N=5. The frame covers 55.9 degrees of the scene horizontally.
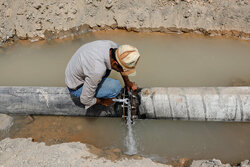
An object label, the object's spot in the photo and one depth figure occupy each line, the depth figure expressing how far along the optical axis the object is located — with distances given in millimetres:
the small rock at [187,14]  6302
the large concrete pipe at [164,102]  3922
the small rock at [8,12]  6691
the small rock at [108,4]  6583
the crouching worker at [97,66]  2980
